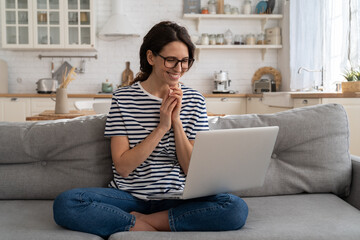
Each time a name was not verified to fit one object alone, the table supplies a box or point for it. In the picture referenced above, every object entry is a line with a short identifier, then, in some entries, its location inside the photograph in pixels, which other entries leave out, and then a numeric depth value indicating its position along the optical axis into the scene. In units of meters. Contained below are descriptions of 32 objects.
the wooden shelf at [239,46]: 5.44
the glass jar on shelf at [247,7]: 5.50
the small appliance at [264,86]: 5.29
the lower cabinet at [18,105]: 5.08
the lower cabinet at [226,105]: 5.20
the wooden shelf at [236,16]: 5.41
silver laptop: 1.23
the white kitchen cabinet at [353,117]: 2.99
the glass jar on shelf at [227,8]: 5.48
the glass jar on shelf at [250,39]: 5.48
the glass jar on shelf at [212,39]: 5.51
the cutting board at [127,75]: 5.62
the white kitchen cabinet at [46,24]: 5.36
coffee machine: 5.41
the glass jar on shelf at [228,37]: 5.55
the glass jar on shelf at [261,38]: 5.50
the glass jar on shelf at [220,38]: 5.51
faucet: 4.30
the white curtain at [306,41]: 4.40
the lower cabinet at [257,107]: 4.41
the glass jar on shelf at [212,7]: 5.45
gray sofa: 1.67
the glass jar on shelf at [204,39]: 5.47
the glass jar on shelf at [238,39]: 5.53
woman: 1.35
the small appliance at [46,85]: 5.25
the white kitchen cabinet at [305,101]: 3.25
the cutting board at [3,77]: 5.34
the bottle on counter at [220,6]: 5.50
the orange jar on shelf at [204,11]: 5.46
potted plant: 3.01
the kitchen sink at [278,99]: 3.66
